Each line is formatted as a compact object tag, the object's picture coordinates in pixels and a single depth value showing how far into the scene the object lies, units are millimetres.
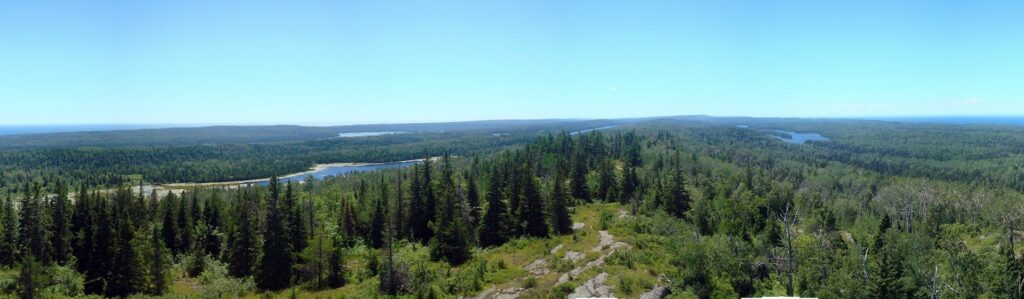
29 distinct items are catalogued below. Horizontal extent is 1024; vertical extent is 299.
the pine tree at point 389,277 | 44406
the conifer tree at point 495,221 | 70625
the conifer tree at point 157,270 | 52125
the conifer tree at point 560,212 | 71125
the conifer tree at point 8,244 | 60406
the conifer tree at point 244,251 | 58219
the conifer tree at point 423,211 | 75938
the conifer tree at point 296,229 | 59344
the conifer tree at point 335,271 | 52375
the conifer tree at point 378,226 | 75062
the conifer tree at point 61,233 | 60319
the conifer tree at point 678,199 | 87062
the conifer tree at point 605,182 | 105438
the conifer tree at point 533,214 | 71000
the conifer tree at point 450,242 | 58938
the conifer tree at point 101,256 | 52000
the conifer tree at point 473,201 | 76644
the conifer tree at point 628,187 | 100250
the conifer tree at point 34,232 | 56125
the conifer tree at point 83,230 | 58594
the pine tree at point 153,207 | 86875
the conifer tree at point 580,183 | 102750
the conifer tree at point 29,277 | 36438
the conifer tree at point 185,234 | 74625
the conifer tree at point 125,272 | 49938
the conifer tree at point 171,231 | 73500
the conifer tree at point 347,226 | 76350
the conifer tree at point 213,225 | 78875
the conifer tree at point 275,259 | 54688
